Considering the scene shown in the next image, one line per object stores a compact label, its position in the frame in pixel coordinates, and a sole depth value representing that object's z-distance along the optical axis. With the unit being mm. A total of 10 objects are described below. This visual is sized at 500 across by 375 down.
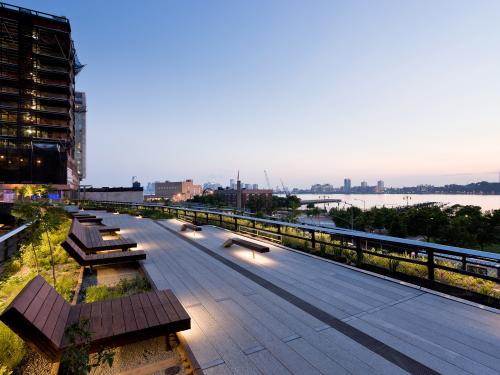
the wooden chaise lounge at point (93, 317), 2787
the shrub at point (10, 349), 3225
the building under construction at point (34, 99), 50000
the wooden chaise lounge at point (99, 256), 7219
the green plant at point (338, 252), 8323
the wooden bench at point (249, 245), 8587
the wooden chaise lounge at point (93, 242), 8312
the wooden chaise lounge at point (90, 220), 17436
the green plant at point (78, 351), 2723
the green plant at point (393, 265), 6731
